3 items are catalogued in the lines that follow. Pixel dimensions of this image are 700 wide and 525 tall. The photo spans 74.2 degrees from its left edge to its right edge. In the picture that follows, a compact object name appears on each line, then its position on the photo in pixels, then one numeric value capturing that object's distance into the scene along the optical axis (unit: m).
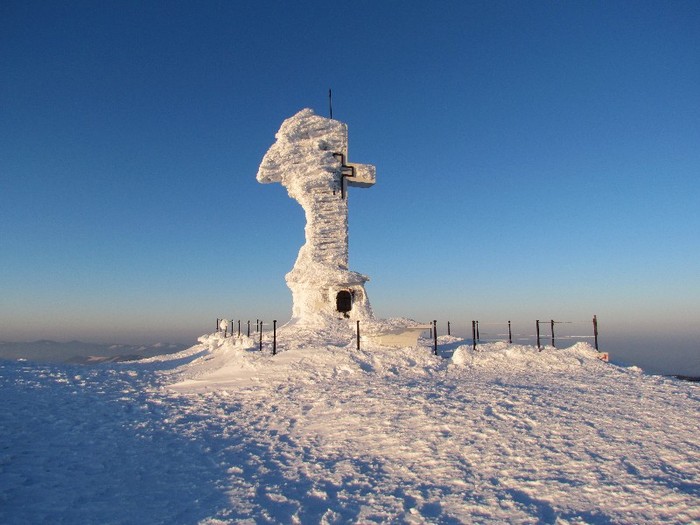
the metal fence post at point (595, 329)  18.28
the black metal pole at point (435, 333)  17.20
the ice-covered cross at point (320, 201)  24.06
